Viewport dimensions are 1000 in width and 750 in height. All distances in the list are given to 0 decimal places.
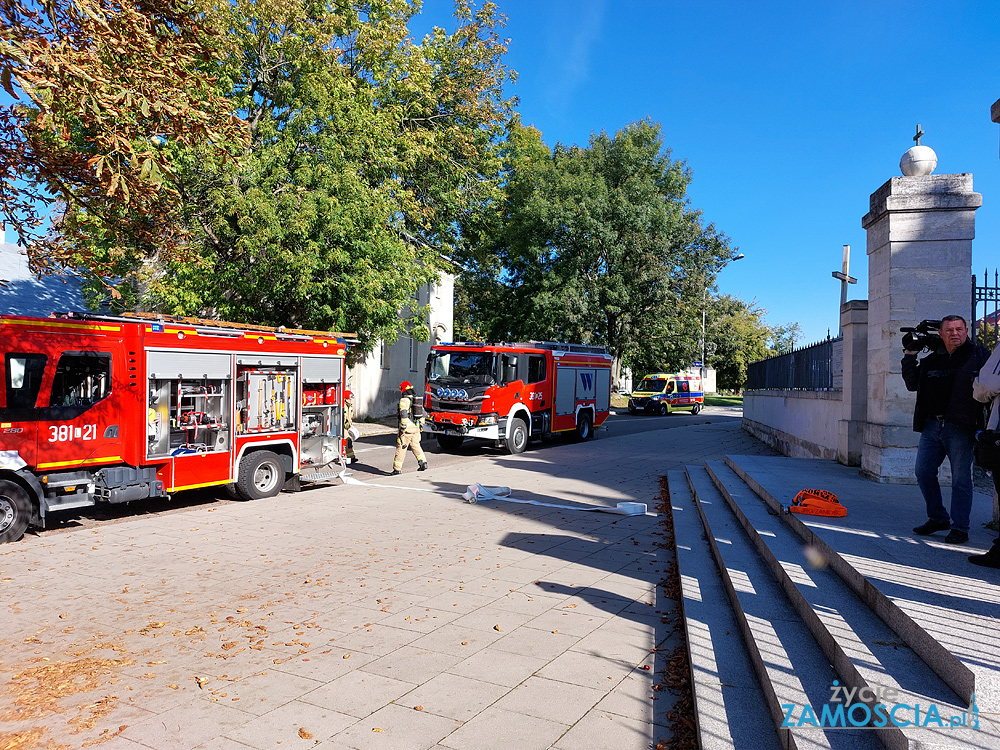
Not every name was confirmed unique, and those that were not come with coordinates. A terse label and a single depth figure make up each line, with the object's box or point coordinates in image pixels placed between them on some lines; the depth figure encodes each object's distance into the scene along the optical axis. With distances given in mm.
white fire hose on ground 9977
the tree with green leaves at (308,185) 15961
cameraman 5324
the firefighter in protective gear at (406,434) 13945
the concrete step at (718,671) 3311
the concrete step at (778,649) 3055
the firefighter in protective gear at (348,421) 12758
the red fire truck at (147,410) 8211
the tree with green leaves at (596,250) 34312
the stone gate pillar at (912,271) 8195
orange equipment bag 6430
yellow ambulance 38219
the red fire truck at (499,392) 17422
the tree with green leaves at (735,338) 57438
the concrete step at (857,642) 2945
